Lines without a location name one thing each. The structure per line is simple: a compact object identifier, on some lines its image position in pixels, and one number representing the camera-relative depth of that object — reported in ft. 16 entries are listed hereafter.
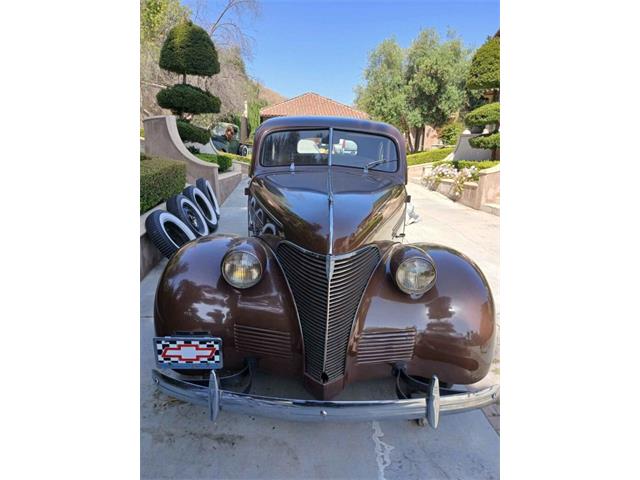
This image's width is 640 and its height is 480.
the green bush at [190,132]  36.50
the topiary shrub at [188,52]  34.76
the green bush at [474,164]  39.62
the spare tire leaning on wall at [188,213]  17.31
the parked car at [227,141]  83.46
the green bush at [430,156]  67.69
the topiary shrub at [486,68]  41.93
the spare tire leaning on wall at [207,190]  24.59
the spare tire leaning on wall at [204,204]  21.21
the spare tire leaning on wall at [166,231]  14.34
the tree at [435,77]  71.92
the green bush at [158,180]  18.44
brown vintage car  6.62
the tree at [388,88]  76.69
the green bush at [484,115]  43.37
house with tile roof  107.14
